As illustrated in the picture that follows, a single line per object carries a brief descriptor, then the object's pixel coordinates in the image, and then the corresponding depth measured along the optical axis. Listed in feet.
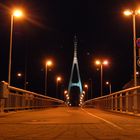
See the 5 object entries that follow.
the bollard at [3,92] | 70.47
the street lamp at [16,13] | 106.55
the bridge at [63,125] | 32.80
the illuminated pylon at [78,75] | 547.90
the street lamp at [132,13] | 103.77
